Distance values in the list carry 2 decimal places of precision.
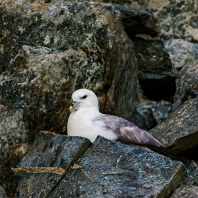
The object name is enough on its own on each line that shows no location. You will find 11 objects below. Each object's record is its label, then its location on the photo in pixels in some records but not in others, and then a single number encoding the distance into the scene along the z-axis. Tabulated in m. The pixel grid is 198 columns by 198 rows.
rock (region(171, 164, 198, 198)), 10.86
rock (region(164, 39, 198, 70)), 20.70
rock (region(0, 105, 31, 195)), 13.98
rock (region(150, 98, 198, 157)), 14.14
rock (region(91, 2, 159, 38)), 19.70
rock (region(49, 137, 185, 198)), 10.90
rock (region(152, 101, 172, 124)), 17.33
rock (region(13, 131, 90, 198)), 11.55
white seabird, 13.12
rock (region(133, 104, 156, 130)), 17.53
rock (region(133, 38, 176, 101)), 19.42
